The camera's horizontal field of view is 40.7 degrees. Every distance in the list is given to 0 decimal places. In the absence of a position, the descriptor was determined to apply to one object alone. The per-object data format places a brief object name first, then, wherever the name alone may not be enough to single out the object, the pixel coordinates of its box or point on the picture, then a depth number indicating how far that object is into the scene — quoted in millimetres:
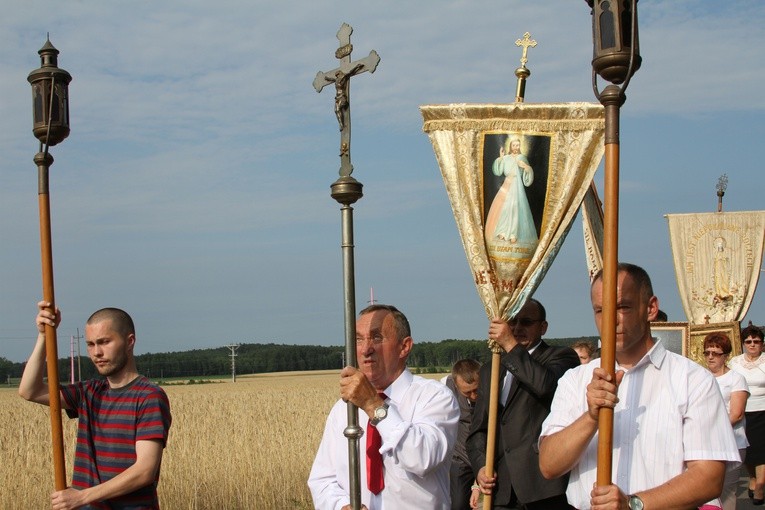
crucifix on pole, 4780
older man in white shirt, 4496
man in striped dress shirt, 3939
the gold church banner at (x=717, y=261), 14672
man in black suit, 6066
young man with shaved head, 5297
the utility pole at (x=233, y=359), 75944
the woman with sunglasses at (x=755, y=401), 11219
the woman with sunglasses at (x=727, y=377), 9031
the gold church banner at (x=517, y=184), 6230
